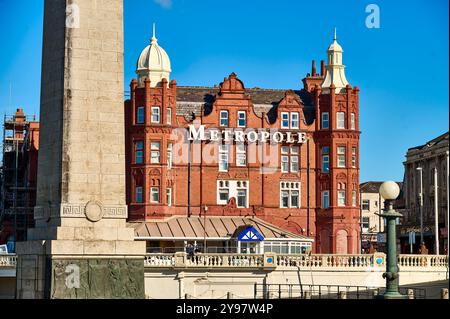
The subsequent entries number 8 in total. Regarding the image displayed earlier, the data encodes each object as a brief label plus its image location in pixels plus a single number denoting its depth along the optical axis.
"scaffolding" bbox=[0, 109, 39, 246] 99.14
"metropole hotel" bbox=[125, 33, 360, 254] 90.56
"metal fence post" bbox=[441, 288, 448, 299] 46.55
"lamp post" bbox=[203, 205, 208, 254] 84.99
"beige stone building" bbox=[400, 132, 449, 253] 108.38
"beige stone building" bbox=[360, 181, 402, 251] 139.88
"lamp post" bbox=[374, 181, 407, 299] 26.84
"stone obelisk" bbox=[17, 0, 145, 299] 35.14
